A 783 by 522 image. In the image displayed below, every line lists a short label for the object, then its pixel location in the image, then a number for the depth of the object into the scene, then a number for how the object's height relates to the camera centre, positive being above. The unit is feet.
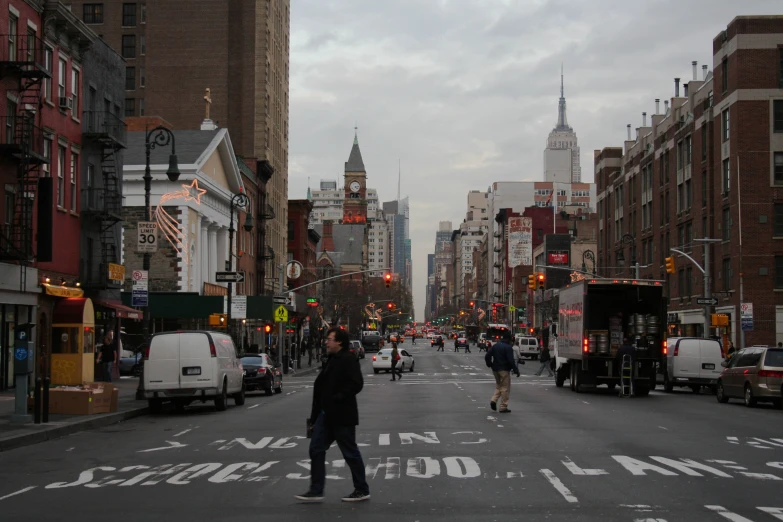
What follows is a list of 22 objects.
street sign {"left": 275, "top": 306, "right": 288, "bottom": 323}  165.86 -0.05
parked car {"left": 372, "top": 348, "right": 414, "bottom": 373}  180.45 -8.68
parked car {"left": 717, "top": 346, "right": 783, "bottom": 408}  89.66 -5.78
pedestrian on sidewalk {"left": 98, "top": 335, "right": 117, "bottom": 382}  107.55 -4.84
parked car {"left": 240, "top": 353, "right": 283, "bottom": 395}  110.01 -6.55
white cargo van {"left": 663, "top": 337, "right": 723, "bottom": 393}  116.88 -5.84
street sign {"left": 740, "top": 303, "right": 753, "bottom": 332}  139.33 -0.32
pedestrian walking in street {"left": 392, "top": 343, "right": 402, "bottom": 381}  144.46 -6.39
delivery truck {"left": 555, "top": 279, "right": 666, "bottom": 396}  102.37 -1.43
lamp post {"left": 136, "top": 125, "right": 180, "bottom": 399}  97.25 +13.63
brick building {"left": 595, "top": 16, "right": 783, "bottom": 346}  189.88 +27.95
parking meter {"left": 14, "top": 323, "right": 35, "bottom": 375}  63.93 -2.41
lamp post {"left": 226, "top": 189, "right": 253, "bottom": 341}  144.34 +16.35
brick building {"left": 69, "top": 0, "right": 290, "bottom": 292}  241.55 +62.64
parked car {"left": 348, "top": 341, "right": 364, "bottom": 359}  237.78 -8.39
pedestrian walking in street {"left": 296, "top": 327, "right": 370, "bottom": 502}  35.58 -3.82
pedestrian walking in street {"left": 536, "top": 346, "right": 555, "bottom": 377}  163.22 -7.01
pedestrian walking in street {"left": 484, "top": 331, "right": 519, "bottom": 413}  77.56 -4.14
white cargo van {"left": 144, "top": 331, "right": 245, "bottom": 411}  82.89 -4.58
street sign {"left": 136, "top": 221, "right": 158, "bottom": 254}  98.02 +7.71
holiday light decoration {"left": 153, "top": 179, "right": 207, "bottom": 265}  178.09 +17.03
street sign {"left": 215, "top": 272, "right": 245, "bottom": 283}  131.95 +4.95
